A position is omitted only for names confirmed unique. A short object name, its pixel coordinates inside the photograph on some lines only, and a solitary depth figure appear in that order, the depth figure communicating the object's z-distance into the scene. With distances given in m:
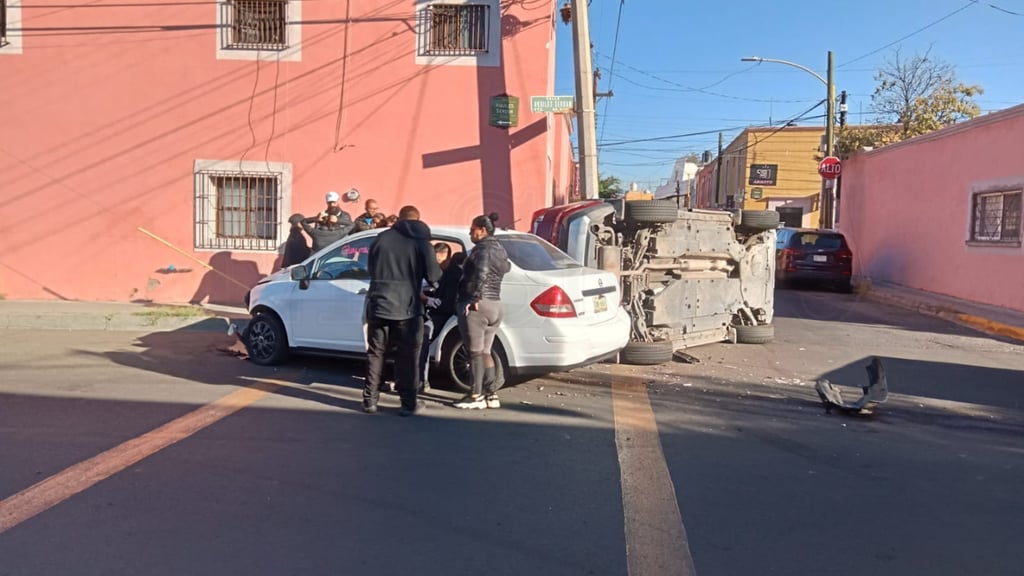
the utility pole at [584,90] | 12.37
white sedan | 6.69
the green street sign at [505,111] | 12.10
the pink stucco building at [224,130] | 12.41
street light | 23.23
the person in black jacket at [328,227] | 10.72
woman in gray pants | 6.18
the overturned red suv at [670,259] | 8.25
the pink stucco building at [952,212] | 13.86
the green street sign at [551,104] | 11.79
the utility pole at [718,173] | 48.31
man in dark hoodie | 6.07
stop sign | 21.44
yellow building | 38.78
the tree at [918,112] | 25.28
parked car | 17.75
